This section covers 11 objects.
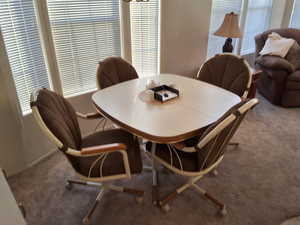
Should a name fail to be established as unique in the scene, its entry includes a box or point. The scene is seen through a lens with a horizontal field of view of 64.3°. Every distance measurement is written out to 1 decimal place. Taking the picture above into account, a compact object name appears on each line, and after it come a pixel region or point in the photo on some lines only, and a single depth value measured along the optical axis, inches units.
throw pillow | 136.6
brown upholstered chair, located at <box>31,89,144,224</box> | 55.3
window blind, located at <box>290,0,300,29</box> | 169.3
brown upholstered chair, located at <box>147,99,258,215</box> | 52.7
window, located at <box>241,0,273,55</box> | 161.2
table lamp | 118.9
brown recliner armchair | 126.9
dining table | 57.9
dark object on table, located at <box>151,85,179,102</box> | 72.6
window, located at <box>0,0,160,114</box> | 79.0
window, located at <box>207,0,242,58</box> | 139.6
